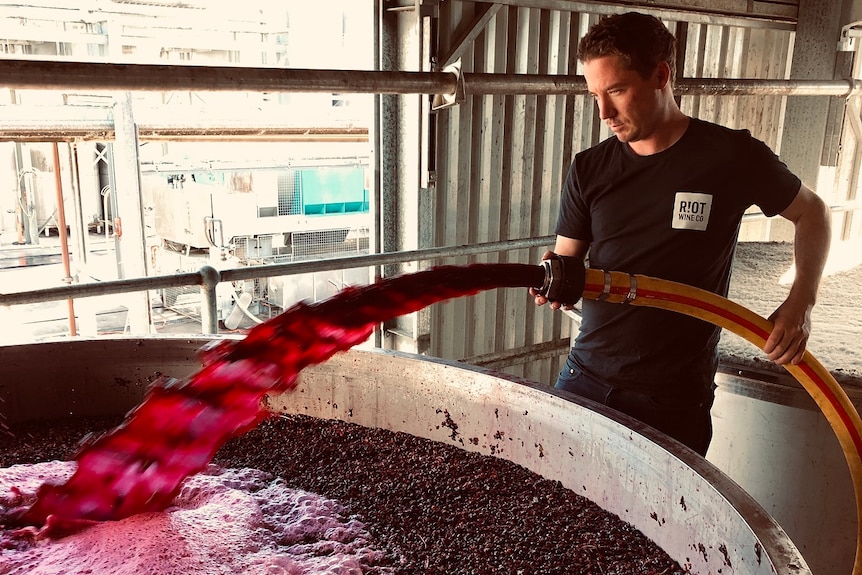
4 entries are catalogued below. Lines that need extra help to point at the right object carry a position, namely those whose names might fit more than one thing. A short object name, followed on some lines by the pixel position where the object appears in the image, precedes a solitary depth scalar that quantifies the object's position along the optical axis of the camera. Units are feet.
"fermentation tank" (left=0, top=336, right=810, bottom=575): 3.64
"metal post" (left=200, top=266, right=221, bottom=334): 7.15
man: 5.09
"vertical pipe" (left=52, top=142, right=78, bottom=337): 18.07
